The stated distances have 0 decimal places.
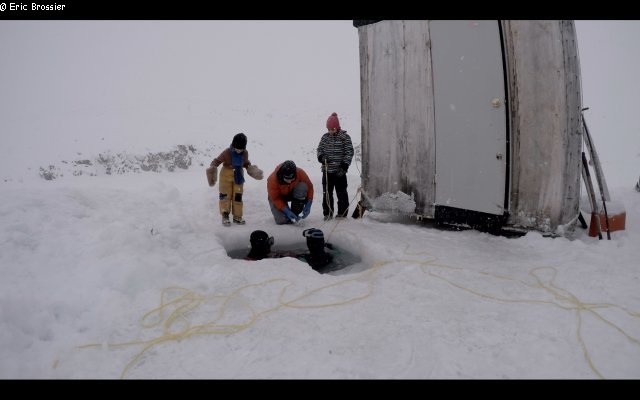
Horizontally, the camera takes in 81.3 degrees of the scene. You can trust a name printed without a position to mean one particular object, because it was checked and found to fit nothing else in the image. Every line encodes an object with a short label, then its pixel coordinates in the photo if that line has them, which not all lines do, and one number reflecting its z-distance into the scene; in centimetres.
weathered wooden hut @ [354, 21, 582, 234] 404
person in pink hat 561
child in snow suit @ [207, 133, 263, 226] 541
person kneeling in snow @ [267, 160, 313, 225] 523
